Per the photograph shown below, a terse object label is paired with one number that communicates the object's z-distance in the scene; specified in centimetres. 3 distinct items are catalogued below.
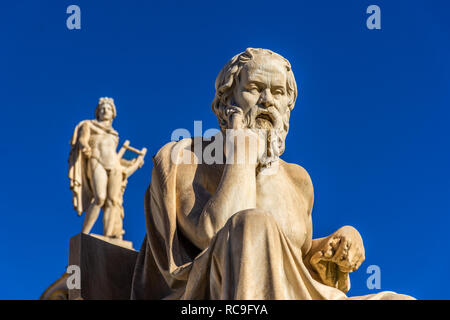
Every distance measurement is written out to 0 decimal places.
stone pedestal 679
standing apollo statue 2025
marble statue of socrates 596
